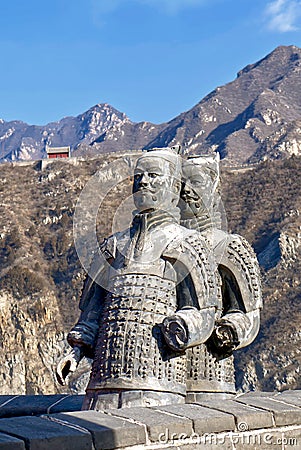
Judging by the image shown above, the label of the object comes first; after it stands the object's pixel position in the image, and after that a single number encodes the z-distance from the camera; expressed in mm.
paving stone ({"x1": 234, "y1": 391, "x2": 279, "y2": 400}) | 6137
